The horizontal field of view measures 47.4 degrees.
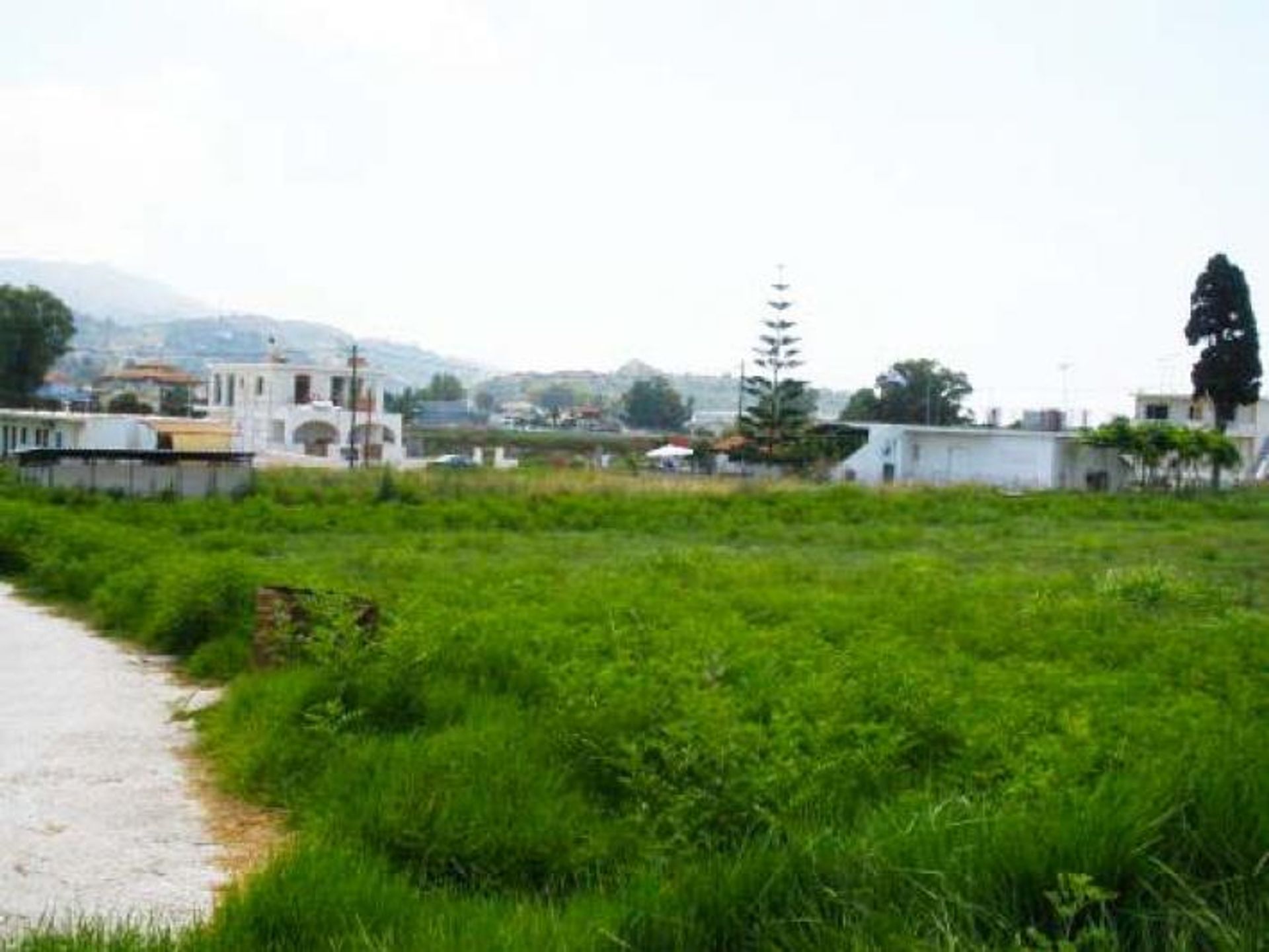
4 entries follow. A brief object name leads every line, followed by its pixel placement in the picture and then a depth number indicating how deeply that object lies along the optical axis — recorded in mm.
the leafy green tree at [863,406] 76438
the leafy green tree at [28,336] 63094
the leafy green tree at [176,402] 75688
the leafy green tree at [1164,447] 43375
